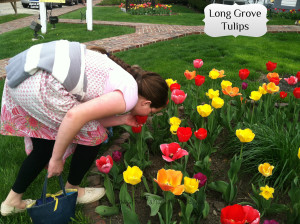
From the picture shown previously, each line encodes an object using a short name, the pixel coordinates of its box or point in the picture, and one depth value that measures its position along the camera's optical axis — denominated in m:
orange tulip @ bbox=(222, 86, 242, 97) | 2.25
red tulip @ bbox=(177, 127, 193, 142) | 1.68
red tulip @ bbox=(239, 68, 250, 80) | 2.54
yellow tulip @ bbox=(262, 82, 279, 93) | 2.29
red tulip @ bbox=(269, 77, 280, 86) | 2.33
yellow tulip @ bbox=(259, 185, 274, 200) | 1.45
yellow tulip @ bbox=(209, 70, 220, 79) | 2.52
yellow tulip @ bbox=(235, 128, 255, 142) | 1.66
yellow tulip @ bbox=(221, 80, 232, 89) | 2.31
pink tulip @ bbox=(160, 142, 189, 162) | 1.54
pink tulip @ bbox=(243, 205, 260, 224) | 1.16
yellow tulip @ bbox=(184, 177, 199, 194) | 1.35
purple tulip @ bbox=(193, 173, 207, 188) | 1.54
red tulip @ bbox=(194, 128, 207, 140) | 1.73
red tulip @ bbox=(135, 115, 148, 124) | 1.91
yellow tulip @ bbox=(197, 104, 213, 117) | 1.98
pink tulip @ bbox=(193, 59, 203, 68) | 2.73
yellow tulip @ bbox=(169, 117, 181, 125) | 1.95
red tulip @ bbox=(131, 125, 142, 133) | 2.00
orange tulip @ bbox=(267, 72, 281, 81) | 2.46
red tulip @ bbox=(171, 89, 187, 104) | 2.12
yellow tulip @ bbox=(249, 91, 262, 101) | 2.24
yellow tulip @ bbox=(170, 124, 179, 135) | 1.92
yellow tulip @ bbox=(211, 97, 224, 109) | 2.09
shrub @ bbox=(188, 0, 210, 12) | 15.03
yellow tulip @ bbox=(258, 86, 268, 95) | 2.30
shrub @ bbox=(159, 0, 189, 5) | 18.53
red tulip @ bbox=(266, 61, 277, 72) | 2.59
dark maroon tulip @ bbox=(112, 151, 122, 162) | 1.82
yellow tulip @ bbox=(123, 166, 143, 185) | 1.36
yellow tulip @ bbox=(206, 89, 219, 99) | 2.26
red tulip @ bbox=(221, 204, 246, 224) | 1.07
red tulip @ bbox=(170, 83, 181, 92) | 2.25
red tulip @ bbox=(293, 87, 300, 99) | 2.29
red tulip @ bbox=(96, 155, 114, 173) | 1.52
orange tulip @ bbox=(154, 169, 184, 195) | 1.26
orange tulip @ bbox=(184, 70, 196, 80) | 2.51
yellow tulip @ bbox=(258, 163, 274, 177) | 1.51
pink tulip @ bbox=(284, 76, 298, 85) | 2.48
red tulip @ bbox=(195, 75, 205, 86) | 2.41
